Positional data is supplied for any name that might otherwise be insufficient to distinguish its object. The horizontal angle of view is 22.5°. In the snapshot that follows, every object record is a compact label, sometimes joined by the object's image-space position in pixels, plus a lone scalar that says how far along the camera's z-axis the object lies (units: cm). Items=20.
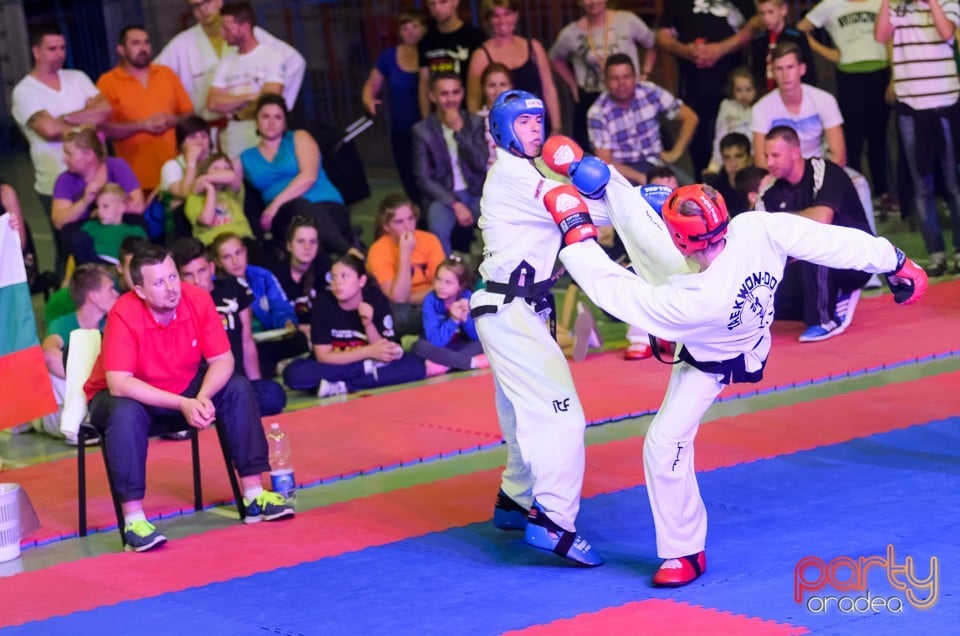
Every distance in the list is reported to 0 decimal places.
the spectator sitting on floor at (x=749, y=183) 1585
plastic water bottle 1054
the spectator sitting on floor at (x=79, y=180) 1576
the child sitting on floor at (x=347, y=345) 1449
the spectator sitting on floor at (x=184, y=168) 1617
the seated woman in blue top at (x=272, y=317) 1534
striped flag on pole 1073
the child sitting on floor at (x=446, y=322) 1502
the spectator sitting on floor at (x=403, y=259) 1562
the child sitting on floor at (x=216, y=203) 1598
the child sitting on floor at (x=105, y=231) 1550
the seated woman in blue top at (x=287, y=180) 1652
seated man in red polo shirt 997
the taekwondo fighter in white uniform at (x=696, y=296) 794
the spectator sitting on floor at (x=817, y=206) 1500
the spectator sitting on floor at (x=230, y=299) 1365
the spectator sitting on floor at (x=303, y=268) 1544
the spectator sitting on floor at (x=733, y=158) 1687
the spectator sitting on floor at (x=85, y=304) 1330
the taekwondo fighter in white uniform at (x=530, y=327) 882
